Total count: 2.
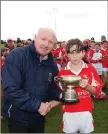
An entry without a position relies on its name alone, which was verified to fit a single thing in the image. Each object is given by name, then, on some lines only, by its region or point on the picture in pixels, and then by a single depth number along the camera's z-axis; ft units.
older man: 4.49
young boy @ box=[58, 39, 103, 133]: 5.42
